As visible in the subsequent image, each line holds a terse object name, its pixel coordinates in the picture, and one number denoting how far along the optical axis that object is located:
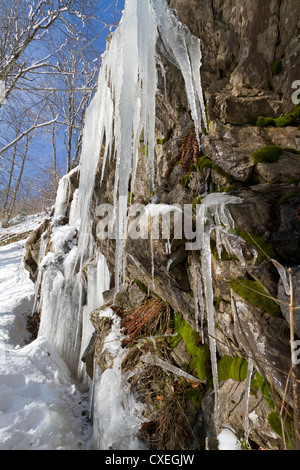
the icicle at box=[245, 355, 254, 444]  1.70
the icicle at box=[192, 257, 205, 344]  2.13
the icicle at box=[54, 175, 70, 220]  7.13
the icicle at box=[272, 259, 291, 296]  1.45
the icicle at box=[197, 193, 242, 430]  1.87
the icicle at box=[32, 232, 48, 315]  6.19
